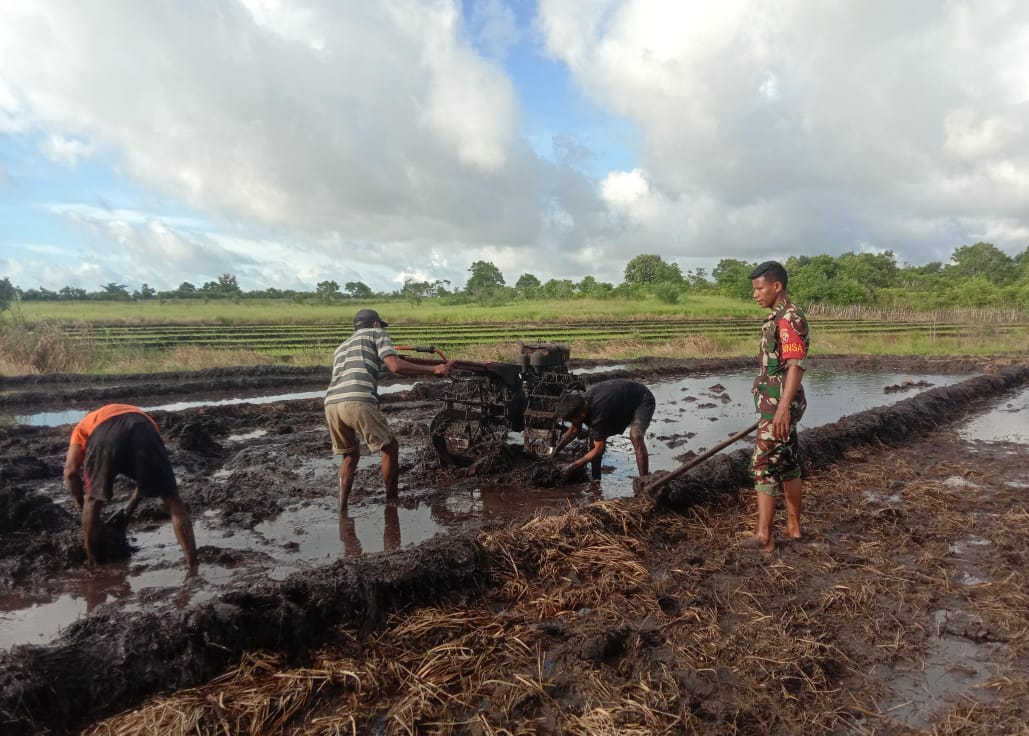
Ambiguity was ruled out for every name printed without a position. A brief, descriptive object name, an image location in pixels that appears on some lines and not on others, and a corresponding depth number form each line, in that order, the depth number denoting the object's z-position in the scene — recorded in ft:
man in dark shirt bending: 18.31
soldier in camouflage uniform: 13.10
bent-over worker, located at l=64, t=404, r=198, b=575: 12.39
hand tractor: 20.84
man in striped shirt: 16.89
